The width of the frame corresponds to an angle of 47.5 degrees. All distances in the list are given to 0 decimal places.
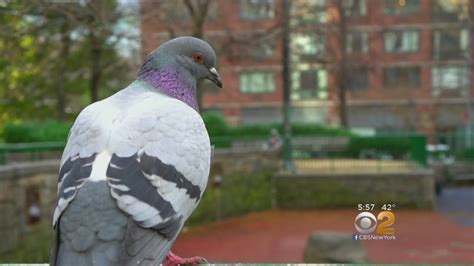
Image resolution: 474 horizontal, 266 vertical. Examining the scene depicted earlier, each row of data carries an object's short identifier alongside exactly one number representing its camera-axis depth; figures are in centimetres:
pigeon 166
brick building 2744
